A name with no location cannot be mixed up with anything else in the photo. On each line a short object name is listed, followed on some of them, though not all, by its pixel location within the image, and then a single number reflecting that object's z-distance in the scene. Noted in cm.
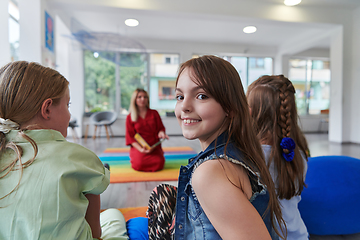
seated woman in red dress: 315
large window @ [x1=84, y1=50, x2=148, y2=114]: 729
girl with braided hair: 103
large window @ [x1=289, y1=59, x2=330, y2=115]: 886
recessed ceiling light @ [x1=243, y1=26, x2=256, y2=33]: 562
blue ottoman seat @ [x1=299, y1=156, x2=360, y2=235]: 148
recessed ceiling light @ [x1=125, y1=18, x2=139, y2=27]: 519
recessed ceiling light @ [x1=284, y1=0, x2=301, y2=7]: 451
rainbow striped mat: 273
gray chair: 622
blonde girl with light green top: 69
